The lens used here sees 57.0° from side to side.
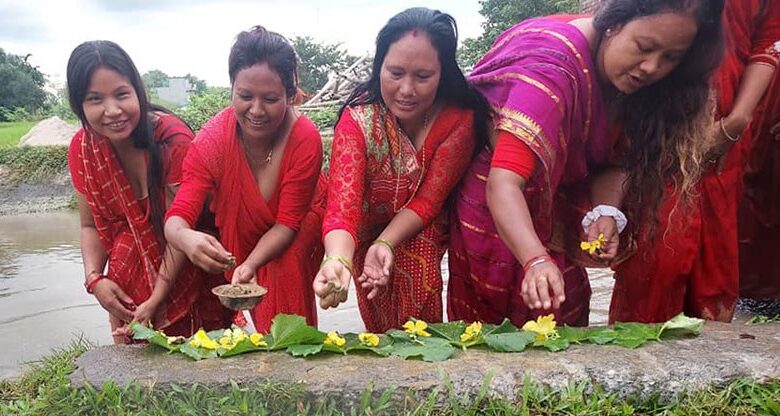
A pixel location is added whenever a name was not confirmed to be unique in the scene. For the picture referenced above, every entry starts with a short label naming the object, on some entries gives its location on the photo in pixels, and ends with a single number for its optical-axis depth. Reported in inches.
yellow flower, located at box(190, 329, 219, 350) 89.4
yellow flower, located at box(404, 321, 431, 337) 93.7
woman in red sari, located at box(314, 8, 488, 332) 102.5
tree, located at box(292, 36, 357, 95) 912.3
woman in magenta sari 88.1
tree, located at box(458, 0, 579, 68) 708.0
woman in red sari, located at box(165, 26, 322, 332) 112.2
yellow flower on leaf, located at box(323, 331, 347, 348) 88.7
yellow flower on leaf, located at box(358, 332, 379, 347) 90.2
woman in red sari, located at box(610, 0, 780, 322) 111.3
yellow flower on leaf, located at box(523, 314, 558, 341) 91.8
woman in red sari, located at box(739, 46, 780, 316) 131.6
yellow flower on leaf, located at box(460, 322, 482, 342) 92.2
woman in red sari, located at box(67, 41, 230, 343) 117.1
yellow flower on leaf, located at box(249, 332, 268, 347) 90.3
